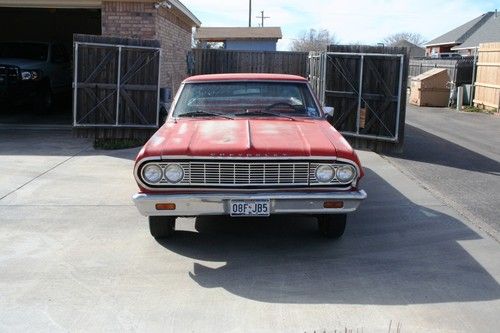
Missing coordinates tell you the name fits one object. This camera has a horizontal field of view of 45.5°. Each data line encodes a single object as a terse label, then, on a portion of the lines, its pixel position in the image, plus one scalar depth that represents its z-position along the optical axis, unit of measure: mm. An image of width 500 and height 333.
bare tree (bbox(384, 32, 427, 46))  89875
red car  4957
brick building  12477
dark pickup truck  14883
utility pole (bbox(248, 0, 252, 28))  58044
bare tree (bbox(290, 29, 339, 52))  70375
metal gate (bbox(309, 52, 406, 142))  10914
